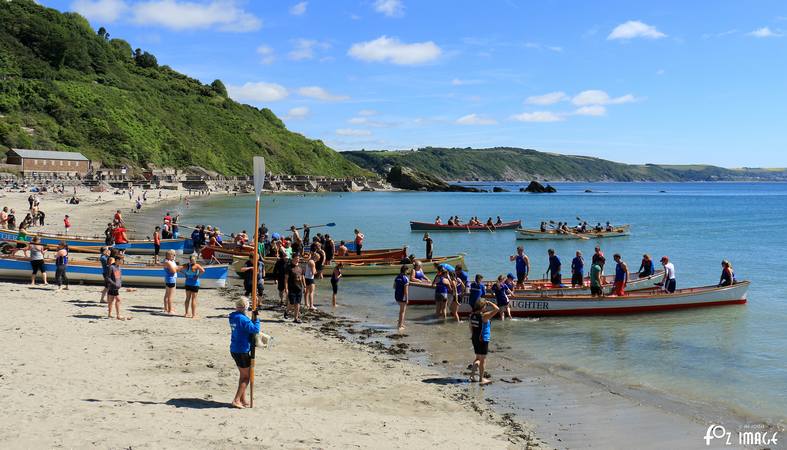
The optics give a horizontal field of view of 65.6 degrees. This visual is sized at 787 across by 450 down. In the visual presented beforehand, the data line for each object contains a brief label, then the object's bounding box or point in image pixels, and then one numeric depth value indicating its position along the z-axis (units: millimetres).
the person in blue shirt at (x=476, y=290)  16234
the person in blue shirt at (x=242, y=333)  8656
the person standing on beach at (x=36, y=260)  17922
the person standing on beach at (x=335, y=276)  18938
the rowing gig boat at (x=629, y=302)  18422
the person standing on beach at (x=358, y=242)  27781
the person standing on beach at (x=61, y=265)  17562
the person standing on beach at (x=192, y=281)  14852
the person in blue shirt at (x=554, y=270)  20125
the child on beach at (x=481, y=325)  11273
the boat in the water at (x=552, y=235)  47875
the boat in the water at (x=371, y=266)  25348
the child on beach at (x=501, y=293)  16938
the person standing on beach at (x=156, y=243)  26234
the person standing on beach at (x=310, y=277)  17625
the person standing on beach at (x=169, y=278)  15070
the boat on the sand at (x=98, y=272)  18469
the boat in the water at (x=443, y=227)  51750
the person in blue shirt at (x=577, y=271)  20141
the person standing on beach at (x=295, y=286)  15500
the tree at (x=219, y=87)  171550
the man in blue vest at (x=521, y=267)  20016
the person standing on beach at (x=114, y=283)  14133
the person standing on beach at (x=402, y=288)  15383
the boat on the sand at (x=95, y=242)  27344
